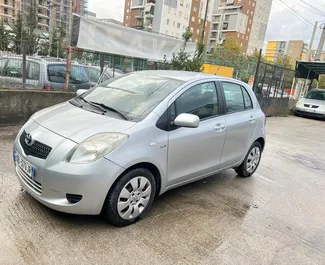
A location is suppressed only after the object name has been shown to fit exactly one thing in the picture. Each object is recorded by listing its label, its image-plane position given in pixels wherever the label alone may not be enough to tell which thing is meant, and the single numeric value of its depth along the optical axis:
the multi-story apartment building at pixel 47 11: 58.38
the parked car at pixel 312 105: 13.80
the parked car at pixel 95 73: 7.64
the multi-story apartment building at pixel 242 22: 82.44
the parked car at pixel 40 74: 6.14
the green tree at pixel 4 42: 6.04
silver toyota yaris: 2.55
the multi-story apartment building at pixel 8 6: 66.21
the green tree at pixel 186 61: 8.68
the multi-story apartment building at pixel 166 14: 65.25
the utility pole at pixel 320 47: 17.78
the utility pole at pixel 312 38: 24.25
